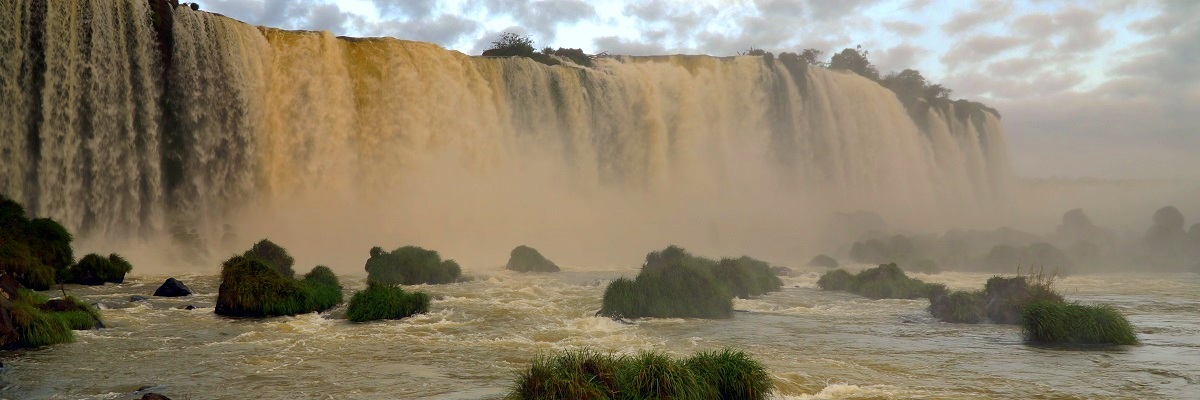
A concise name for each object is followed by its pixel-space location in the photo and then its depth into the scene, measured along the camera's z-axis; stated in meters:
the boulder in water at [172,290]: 18.48
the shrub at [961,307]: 17.38
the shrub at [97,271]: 20.08
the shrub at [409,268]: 23.39
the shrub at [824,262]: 39.78
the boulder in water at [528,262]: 29.56
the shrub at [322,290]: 16.89
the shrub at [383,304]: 15.80
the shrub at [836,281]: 26.00
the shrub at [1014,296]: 16.58
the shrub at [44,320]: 11.52
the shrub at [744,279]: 22.27
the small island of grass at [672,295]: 17.23
